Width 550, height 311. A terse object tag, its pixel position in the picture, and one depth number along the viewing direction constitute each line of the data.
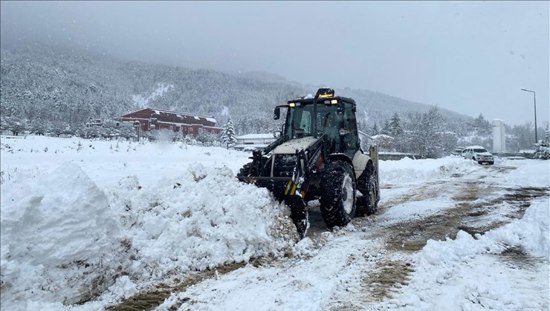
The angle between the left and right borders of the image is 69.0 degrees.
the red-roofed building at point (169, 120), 53.31
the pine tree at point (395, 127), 55.94
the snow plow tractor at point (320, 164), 6.67
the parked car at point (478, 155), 34.38
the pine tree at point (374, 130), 69.44
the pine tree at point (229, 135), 49.69
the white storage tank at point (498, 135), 62.00
